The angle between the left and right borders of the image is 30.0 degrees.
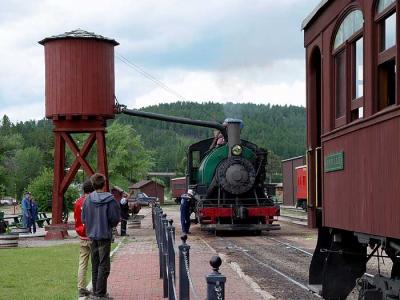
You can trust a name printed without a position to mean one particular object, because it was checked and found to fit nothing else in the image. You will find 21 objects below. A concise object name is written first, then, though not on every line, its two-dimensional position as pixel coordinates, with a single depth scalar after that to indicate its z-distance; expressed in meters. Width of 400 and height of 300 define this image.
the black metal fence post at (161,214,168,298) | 10.59
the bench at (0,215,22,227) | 31.88
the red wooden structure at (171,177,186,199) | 72.57
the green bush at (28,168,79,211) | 43.00
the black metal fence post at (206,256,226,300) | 4.50
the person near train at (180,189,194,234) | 25.44
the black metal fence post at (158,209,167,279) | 11.82
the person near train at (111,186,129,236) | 26.23
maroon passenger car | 6.63
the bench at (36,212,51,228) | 33.38
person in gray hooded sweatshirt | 9.73
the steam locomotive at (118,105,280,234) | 25.02
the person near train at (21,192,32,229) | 27.97
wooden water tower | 24.97
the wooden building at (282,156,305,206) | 55.32
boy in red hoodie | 10.23
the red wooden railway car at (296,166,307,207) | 45.09
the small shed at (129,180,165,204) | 75.00
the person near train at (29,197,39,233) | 28.84
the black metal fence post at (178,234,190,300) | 7.02
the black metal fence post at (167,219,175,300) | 8.28
